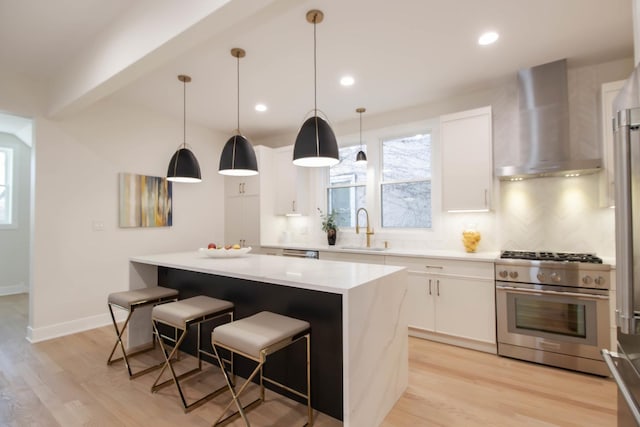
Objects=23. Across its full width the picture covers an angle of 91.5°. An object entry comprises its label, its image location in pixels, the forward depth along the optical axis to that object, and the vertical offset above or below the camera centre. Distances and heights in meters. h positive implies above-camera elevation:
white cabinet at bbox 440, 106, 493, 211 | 3.29 +0.61
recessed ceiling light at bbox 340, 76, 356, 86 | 3.28 +1.46
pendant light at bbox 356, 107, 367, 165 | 4.09 +0.78
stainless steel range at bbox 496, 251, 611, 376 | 2.53 -0.81
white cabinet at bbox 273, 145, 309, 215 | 4.82 +0.50
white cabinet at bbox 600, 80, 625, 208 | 2.65 +0.66
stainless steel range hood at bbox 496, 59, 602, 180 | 2.92 +0.87
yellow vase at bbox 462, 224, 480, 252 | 3.45 -0.27
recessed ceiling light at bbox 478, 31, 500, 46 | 2.49 +1.45
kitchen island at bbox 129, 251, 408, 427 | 1.73 -0.66
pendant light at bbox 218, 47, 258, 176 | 2.67 +0.53
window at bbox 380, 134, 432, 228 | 4.05 +0.46
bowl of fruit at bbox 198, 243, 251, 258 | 2.88 -0.32
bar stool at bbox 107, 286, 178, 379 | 2.55 -0.68
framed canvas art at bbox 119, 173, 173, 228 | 4.02 +0.24
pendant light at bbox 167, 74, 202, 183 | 3.02 +0.50
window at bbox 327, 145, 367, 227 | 4.58 +0.44
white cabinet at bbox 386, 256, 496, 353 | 3.00 -0.87
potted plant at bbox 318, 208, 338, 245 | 4.57 -0.15
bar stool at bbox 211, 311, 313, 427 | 1.67 -0.67
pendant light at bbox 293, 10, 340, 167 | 2.16 +0.53
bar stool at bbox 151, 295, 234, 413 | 2.11 -0.67
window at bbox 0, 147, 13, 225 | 5.42 +0.61
